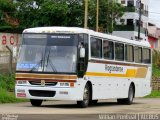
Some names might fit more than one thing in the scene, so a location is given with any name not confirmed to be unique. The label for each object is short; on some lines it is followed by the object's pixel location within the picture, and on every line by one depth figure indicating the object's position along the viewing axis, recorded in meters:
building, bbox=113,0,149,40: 76.44
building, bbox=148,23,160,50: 93.10
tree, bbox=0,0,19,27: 56.09
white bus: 20.80
